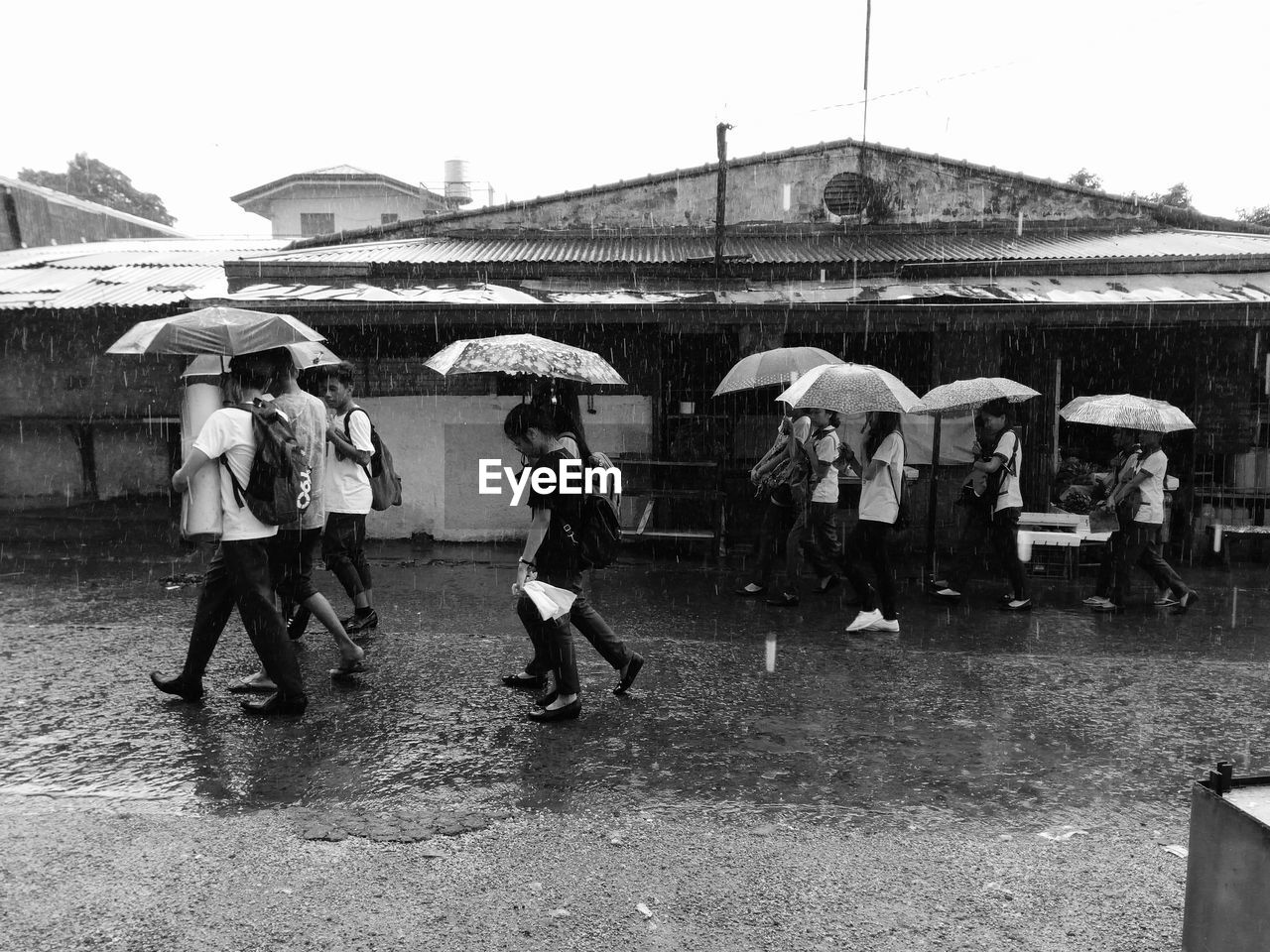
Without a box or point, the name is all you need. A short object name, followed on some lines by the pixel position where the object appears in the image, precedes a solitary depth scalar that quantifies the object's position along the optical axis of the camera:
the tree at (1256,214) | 22.71
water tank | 25.03
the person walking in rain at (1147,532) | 7.10
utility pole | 10.20
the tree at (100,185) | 34.84
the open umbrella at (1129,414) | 6.89
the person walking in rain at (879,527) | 6.50
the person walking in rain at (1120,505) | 7.17
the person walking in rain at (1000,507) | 7.20
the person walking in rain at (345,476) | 5.86
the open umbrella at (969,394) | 7.15
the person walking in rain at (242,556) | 4.40
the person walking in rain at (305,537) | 5.02
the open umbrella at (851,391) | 6.31
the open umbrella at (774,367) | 7.88
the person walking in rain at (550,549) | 4.47
